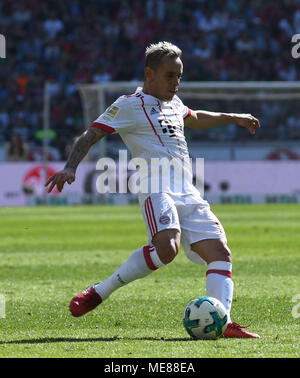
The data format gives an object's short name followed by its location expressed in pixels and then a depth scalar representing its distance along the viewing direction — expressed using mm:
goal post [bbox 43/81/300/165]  48781
